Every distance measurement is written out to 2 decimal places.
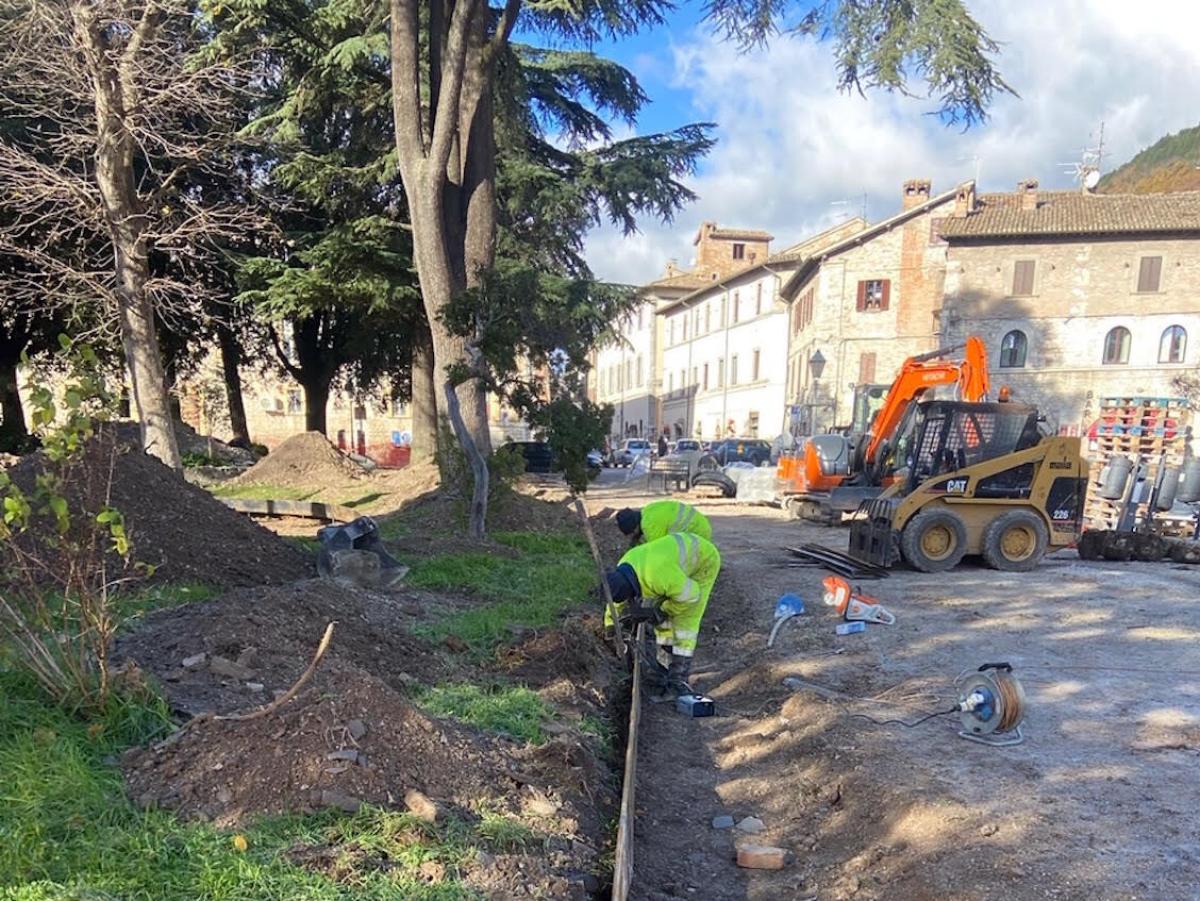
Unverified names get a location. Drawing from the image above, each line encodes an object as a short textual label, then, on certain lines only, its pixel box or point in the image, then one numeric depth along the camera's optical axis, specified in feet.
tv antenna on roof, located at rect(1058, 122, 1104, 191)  128.77
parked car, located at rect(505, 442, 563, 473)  75.66
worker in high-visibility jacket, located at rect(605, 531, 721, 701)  17.34
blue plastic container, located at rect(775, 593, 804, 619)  22.67
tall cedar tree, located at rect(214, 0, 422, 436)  51.34
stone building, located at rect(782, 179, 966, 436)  109.09
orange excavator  35.99
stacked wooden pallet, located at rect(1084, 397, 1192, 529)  45.24
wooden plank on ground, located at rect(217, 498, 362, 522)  41.22
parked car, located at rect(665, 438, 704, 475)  73.87
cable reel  14.78
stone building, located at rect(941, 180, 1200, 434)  100.27
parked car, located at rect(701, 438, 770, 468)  90.74
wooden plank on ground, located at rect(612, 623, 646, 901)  9.30
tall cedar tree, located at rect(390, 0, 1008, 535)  28.91
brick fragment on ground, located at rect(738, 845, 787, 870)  11.95
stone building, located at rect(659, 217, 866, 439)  130.21
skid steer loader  32.81
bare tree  36.50
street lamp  91.97
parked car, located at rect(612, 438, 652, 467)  111.14
